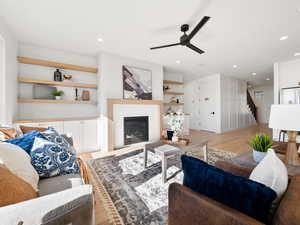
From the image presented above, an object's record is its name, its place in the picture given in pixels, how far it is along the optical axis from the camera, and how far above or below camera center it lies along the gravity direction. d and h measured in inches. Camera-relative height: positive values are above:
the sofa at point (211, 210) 20.1 -18.5
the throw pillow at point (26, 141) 47.5 -11.0
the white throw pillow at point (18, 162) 33.1 -13.8
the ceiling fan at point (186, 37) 82.6 +49.1
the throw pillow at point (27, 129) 69.7 -9.3
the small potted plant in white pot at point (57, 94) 123.2 +16.7
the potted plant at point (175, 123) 94.7 -8.6
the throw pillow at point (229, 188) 22.9 -15.3
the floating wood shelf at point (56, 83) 111.8 +27.0
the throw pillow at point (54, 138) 52.9 -11.0
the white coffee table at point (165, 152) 72.7 -23.4
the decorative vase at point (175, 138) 94.3 -19.5
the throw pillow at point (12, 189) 23.5 -15.2
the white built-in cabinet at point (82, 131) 113.7 -18.8
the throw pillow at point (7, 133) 53.6 -9.3
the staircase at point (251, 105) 326.2 +15.5
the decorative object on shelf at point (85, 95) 137.4 +17.5
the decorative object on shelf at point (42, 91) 119.7 +19.3
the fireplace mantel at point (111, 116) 130.3 -5.1
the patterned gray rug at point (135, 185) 52.3 -40.5
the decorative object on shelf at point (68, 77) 128.6 +34.7
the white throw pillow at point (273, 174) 25.1 -13.1
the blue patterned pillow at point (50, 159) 44.5 -17.1
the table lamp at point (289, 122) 44.9 -4.1
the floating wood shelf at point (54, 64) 113.4 +44.9
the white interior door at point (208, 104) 230.4 +12.7
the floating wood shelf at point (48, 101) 111.0 +9.9
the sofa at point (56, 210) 21.3 -17.9
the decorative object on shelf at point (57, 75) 125.0 +35.2
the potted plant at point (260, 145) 49.1 -13.2
